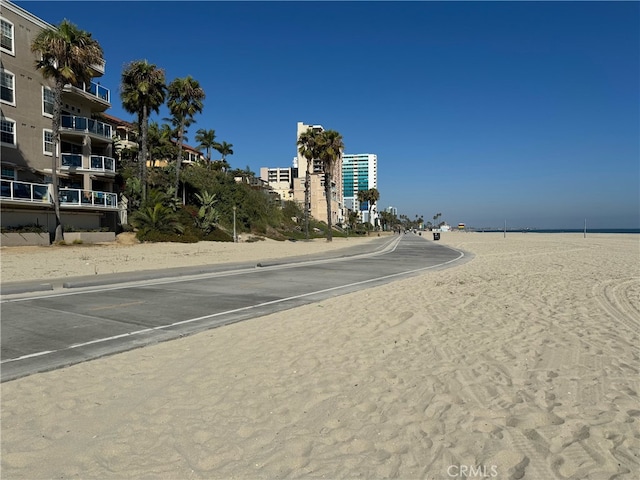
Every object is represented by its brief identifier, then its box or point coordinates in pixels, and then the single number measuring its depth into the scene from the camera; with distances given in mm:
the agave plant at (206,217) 39250
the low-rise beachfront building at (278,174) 174250
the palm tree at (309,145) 51594
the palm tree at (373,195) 118331
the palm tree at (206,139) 74438
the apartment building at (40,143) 26359
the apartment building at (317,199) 116750
